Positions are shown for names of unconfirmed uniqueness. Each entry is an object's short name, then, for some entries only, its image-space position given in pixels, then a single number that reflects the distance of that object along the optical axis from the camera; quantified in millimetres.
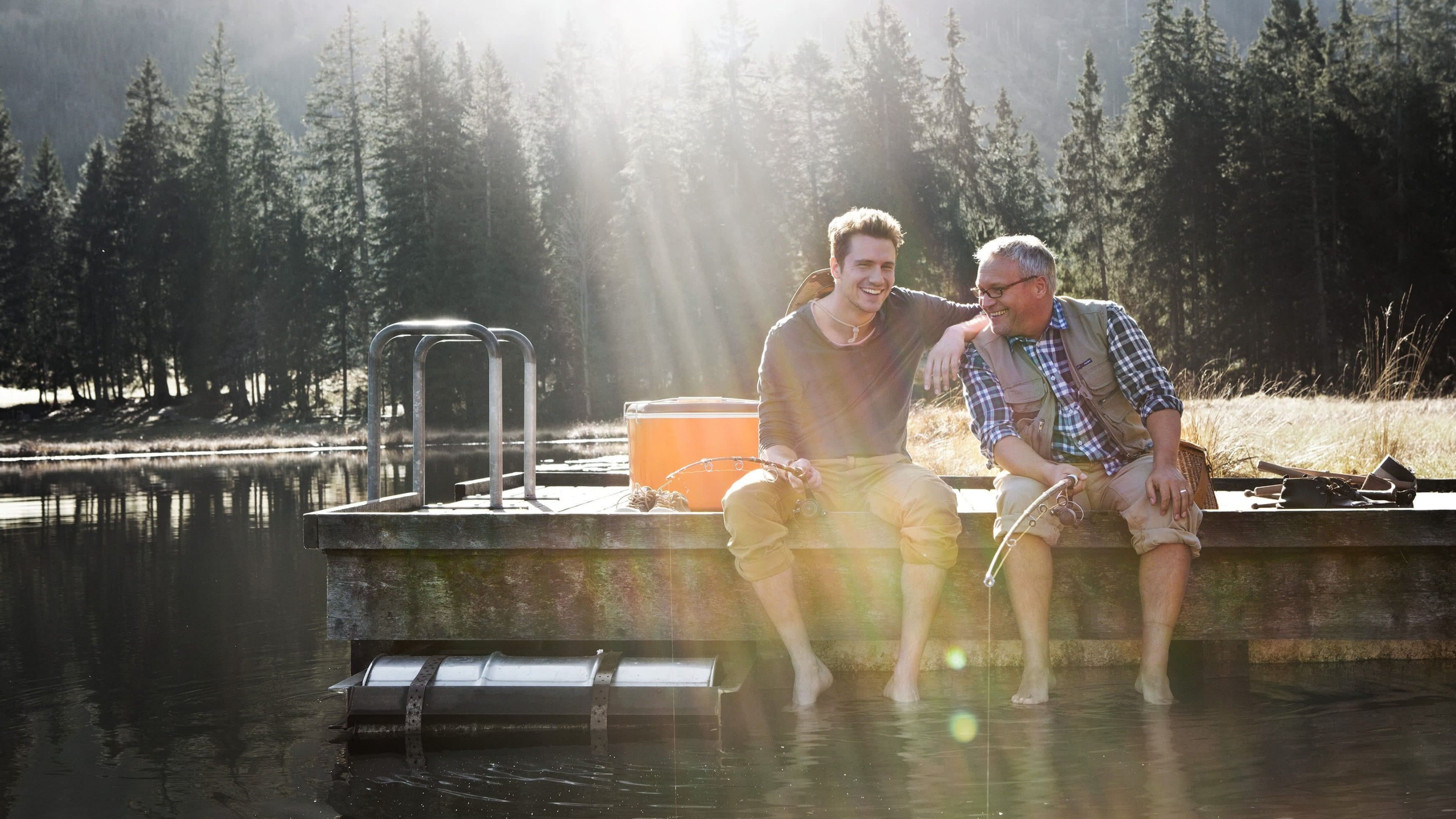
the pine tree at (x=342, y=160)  43531
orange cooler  5379
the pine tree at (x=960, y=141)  40250
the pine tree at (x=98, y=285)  47312
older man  4512
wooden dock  4805
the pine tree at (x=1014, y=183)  40375
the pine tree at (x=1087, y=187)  39344
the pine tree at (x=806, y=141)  39219
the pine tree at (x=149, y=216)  46531
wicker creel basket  4699
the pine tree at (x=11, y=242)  46062
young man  4574
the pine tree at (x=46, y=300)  47250
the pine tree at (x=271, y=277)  45000
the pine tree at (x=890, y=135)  38125
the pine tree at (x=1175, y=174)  37344
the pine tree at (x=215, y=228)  45125
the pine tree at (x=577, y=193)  42562
